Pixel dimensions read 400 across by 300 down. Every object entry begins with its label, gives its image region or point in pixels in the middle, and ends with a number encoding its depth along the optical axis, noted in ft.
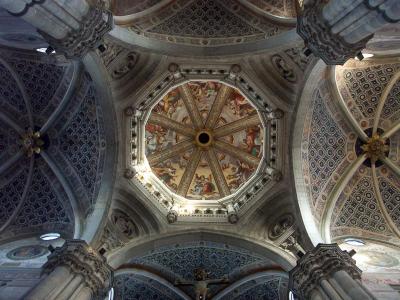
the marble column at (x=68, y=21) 31.42
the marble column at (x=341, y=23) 30.09
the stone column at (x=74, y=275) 36.60
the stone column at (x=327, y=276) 35.83
